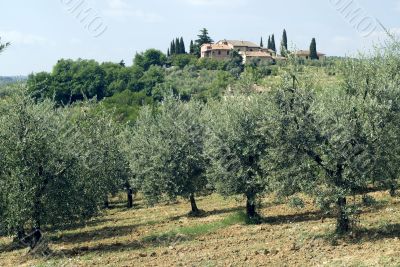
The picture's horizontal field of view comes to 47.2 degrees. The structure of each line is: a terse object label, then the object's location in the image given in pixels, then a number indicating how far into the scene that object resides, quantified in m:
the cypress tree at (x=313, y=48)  177.18
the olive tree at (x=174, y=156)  37.34
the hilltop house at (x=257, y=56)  192.75
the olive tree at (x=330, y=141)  21.97
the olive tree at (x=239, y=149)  30.38
